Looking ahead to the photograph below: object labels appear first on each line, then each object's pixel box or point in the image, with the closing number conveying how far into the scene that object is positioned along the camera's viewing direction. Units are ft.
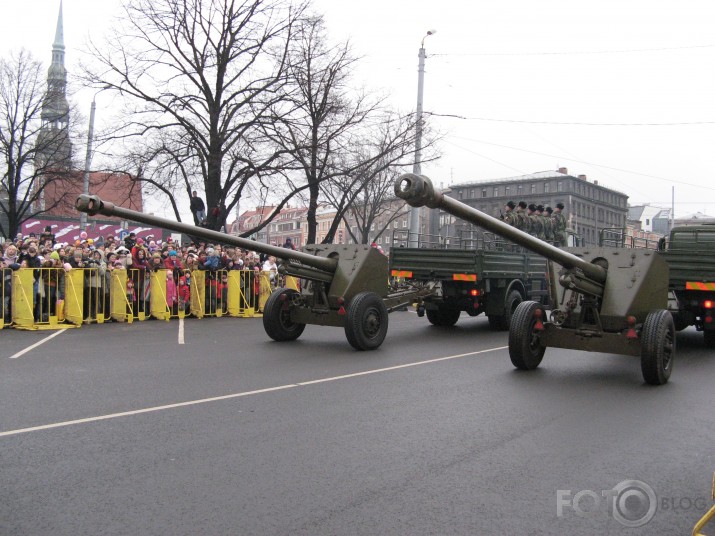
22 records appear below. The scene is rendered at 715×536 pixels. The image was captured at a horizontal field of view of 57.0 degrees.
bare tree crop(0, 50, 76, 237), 114.83
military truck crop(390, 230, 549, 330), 43.11
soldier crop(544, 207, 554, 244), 55.47
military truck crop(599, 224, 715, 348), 36.60
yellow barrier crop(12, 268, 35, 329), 42.75
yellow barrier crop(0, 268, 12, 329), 42.93
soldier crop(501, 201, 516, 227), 52.90
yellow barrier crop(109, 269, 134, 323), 48.06
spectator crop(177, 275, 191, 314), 51.49
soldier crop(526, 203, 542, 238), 54.19
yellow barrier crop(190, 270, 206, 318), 52.60
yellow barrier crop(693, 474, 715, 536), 10.76
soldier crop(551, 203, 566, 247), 56.39
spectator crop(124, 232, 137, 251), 58.30
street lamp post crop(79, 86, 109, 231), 70.38
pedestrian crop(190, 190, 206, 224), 66.95
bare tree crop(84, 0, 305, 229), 68.39
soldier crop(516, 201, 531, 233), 53.16
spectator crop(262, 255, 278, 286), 59.93
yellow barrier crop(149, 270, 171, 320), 50.14
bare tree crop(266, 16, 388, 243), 70.18
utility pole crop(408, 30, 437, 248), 74.96
